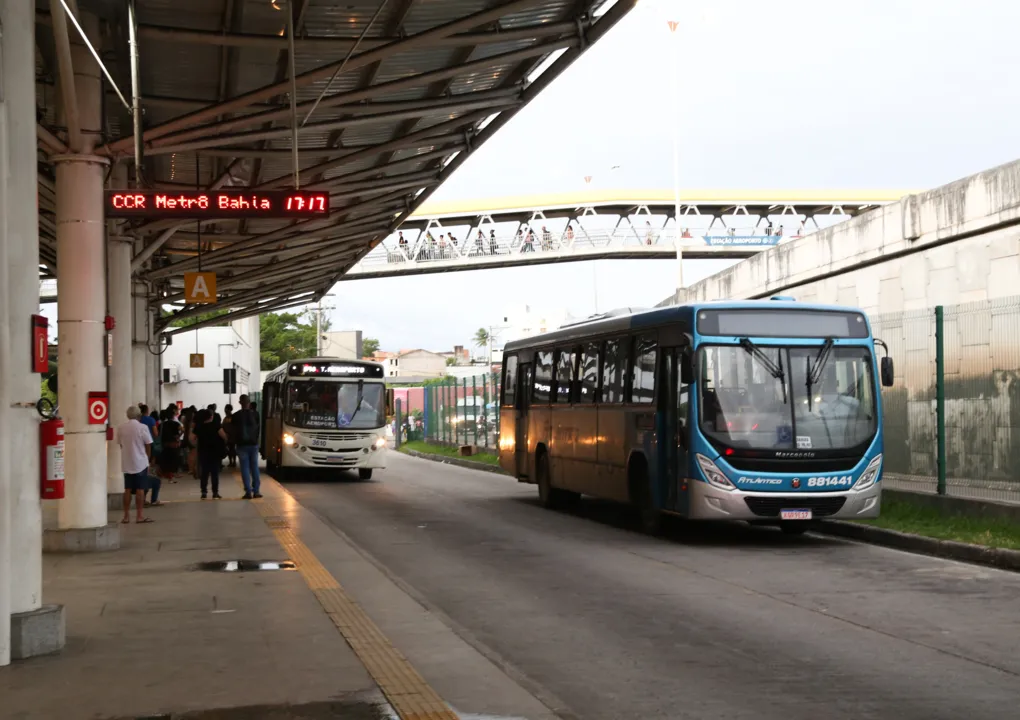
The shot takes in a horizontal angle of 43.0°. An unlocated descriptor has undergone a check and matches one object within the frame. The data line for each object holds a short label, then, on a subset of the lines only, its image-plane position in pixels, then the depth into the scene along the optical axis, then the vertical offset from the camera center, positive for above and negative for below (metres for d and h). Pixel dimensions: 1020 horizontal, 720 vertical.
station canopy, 16.59 +4.78
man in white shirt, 18.47 -0.80
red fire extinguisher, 8.65 -0.40
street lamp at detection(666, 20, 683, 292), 48.55 +8.03
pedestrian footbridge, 66.69 +8.26
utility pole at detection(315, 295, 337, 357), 84.70 +4.58
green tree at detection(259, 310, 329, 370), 121.17 +5.50
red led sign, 16.17 +2.45
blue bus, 15.55 -0.27
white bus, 32.06 -0.47
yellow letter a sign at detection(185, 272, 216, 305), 27.61 +2.40
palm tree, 181.04 +8.00
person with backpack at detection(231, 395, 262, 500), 24.02 -0.79
